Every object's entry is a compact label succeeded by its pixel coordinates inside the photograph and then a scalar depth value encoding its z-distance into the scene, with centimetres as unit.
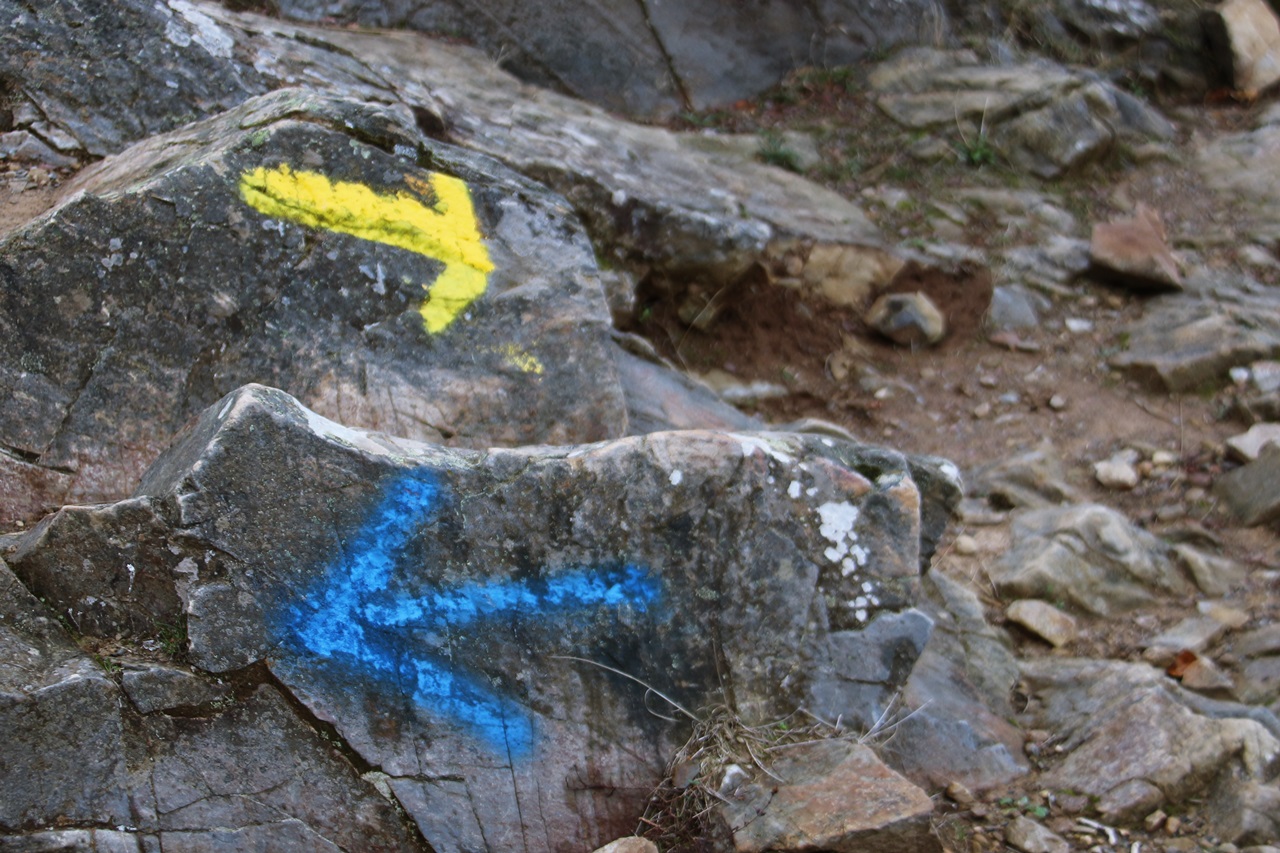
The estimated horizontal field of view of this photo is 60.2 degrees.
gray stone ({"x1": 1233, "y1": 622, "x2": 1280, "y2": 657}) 349
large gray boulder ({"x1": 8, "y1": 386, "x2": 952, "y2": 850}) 216
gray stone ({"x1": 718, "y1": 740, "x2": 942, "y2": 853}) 216
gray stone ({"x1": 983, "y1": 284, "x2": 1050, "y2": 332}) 567
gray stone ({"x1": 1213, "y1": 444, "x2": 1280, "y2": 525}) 423
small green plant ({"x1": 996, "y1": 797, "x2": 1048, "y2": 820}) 273
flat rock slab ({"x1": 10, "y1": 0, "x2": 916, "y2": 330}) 425
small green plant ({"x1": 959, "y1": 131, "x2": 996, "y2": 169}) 647
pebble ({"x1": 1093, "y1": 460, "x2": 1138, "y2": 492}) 457
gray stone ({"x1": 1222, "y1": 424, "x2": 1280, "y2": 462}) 450
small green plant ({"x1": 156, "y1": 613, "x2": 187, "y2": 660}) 215
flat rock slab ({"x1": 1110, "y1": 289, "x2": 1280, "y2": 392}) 505
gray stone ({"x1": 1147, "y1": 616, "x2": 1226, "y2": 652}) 358
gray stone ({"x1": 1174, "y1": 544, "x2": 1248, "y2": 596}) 392
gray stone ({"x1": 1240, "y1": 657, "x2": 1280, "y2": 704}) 329
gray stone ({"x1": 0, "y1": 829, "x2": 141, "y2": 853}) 197
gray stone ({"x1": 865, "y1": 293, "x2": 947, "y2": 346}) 548
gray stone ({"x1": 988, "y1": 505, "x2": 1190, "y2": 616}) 383
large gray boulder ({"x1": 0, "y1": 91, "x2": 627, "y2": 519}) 268
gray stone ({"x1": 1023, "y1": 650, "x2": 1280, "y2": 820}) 271
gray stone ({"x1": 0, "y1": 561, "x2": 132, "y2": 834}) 199
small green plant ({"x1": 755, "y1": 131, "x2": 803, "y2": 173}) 621
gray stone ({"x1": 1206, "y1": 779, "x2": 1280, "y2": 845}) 255
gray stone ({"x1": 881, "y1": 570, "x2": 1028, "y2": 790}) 279
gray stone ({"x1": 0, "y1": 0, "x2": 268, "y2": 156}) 363
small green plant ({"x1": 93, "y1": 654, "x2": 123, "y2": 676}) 209
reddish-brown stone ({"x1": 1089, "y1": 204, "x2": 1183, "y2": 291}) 568
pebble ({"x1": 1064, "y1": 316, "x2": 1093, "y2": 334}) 563
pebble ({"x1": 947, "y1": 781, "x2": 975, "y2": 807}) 272
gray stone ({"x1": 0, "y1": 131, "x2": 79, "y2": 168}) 348
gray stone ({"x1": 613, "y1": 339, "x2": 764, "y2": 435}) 358
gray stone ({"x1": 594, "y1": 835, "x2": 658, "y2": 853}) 209
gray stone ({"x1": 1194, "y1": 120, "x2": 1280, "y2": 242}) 619
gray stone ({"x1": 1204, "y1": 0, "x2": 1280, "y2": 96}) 737
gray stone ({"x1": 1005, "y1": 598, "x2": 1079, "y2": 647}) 367
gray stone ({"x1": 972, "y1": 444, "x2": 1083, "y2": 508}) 446
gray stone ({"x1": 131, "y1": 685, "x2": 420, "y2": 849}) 211
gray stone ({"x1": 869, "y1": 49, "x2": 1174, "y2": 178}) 650
